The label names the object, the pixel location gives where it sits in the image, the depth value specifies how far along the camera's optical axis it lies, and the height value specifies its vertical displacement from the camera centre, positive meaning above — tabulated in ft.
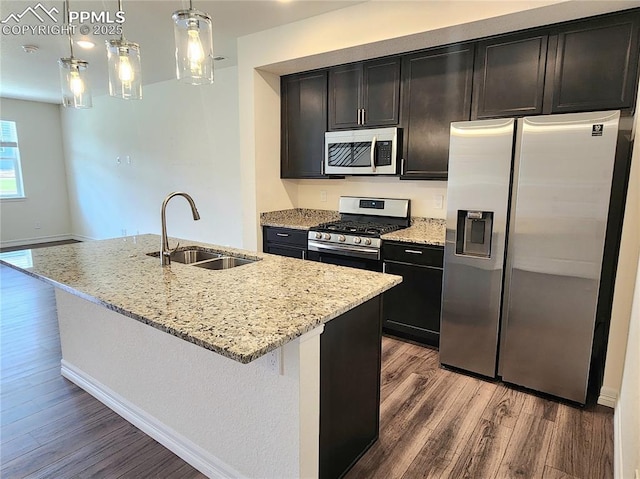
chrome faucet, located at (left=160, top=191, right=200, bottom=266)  6.85 -1.11
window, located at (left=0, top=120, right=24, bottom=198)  21.97 +0.99
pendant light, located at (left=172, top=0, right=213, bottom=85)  5.96 +2.15
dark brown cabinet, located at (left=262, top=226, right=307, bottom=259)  11.85 -1.91
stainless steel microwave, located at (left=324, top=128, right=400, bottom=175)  10.77 +0.88
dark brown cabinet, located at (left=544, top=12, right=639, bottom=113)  7.44 +2.36
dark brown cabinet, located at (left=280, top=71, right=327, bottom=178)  12.13 +1.86
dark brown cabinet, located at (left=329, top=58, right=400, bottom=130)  10.62 +2.51
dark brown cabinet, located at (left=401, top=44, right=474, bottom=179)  9.48 +2.03
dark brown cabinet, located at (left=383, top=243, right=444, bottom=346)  9.62 -2.81
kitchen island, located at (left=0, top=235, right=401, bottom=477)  4.44 -2.44
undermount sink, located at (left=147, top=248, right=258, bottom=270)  7.77 -1.62
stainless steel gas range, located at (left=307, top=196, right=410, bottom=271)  10.46 -1.39
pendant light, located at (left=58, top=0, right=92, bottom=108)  7.21 +1.84
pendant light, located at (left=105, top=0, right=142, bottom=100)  6.66 +1.97
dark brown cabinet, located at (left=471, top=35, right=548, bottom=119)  8.40 +2.40
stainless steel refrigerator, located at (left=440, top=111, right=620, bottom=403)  7.04 -1.25
